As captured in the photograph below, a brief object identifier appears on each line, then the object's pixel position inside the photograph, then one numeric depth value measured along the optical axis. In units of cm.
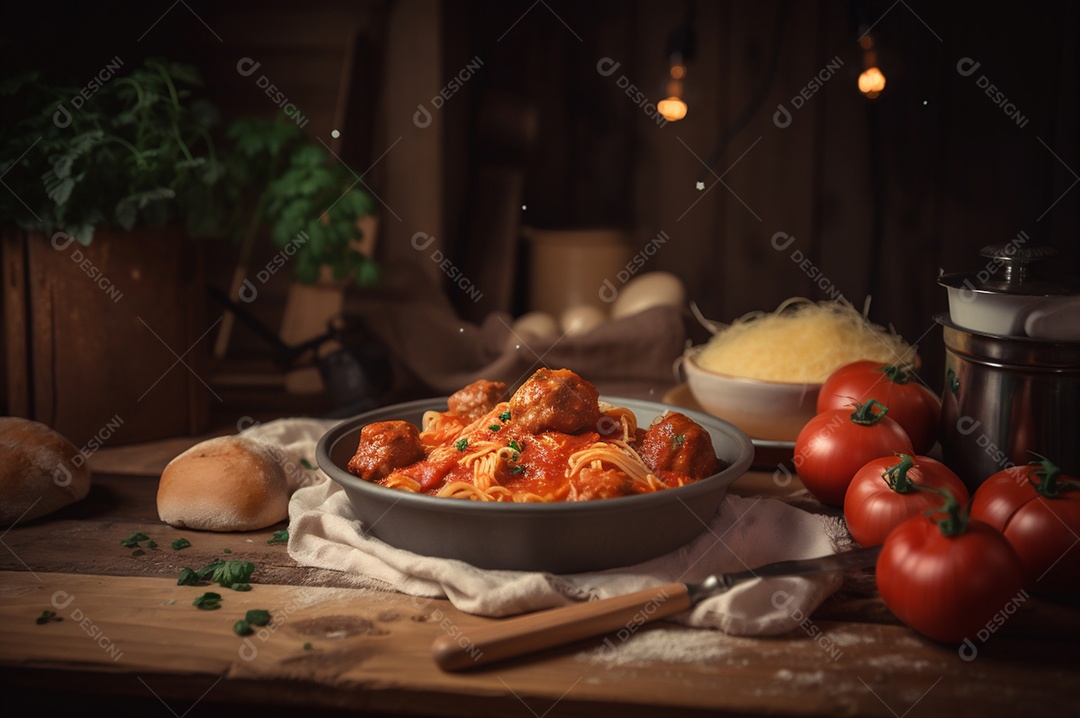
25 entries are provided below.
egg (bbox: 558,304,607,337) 124
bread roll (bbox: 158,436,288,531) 87
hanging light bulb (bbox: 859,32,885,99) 113
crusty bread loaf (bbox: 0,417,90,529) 88
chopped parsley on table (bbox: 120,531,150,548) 86
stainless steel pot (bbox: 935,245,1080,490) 81
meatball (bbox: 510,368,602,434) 85
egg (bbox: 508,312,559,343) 119
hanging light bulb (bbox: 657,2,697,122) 113
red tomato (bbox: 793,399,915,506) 88
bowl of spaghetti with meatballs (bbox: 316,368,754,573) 77
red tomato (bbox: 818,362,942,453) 92
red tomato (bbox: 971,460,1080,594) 77
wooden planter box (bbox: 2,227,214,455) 101
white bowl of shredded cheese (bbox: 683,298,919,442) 97
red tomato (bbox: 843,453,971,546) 81
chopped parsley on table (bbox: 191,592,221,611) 78
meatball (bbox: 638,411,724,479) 83
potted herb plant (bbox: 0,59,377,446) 99
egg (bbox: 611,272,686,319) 125
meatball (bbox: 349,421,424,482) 83
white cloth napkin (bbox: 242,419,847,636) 75
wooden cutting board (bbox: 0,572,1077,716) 70
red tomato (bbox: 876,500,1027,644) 72
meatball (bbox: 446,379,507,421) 92
